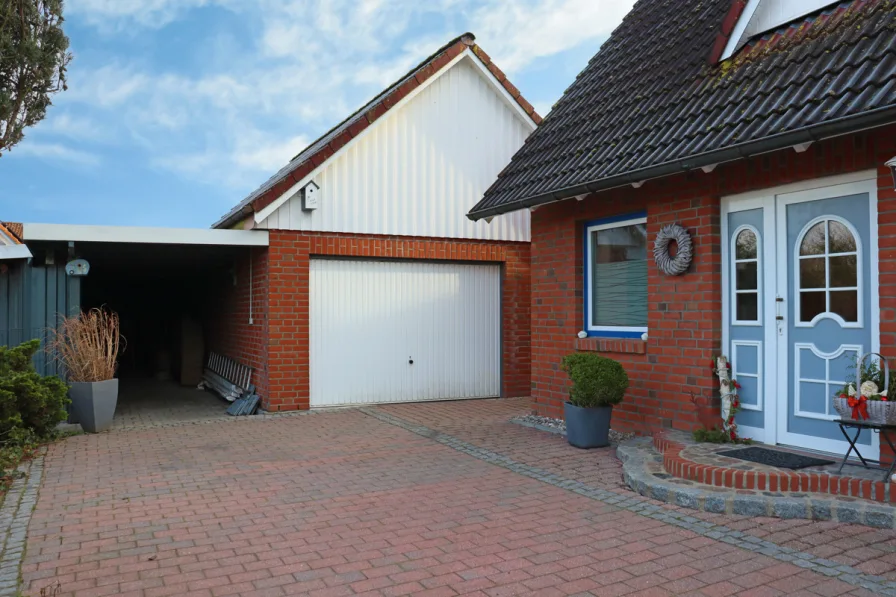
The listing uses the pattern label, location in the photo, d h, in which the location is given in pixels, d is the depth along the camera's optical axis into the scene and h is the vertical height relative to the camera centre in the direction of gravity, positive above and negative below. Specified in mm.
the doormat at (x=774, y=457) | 5504 -1284
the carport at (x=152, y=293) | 9555 +192
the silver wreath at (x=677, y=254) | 7047 +521
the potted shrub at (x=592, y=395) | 7160 -968
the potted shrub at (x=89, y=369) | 8914 -863
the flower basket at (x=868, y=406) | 4867 -747
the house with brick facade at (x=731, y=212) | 5605 +887
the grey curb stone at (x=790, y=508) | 4770 -1418
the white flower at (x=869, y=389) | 4984 -626
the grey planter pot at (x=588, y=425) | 7277 -1298
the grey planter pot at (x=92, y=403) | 8883 -1289
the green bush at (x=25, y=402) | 7508 -1118
